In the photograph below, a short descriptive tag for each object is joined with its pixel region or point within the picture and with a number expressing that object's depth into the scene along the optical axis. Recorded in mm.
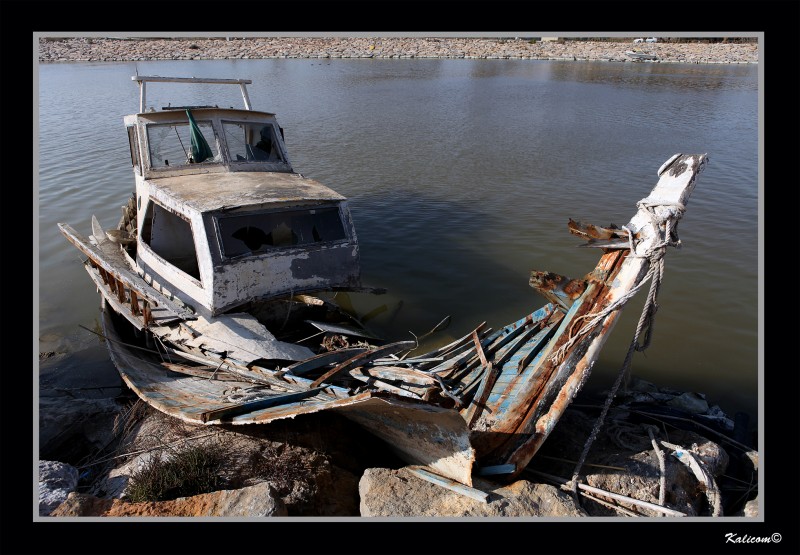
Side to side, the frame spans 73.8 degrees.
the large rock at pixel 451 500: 4129
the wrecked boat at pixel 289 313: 4586
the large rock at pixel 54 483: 4523
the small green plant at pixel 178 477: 4367
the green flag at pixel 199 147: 7812
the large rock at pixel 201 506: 4035
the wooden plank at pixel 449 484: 4191
